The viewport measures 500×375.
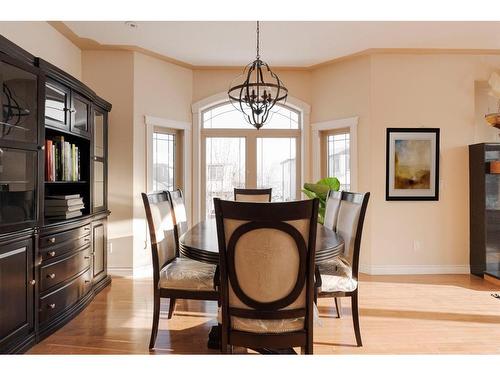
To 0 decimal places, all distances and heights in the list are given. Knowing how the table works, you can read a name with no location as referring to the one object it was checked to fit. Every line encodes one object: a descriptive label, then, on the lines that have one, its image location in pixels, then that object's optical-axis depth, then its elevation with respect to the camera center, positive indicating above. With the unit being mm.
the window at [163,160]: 4703 +345
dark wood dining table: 2016 -370
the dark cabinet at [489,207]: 4180 -256
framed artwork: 4500 +261
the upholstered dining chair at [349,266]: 2469 -605
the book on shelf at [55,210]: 3070 -217
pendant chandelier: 2678 +669
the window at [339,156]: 4863 +409
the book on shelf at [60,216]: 3064 -270
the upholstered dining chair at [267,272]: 1677 -427
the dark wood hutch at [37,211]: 2281 -188
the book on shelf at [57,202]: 3074 -153
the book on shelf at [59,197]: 3086 -104
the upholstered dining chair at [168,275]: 2428 -628
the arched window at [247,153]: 5168 +473
